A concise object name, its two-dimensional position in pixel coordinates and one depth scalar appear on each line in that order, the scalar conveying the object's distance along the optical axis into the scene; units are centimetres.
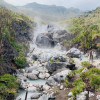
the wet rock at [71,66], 3944
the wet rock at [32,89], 2886
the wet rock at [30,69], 3892
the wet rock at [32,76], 3481
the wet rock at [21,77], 3366
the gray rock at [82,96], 2167
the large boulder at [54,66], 3993
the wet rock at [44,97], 2450
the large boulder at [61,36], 7464
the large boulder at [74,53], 5194
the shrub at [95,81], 2294
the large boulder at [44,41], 7375
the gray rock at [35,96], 2570
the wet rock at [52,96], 2517
